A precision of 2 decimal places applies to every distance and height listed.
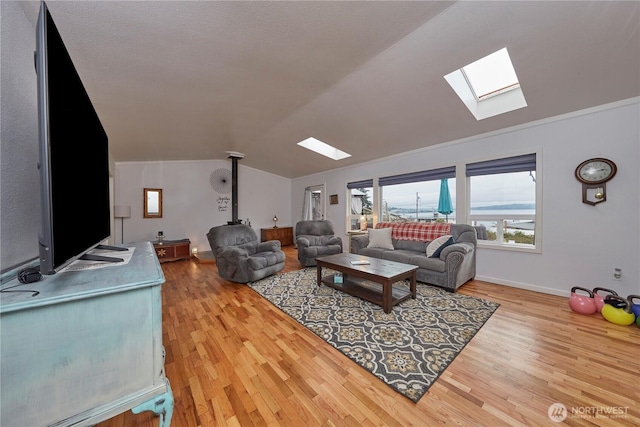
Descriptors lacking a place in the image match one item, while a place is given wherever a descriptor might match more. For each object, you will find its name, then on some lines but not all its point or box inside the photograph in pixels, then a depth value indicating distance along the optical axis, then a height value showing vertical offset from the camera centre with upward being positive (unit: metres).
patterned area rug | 1.57 -1.08
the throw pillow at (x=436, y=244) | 3.20 -0.48
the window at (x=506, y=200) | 3.05 +0.15
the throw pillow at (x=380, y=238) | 3.93 -0.50
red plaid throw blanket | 3.54 -0.33
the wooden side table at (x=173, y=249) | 4.77 -0.86
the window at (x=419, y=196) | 3.90 +0.28
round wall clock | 2.47 +0.38
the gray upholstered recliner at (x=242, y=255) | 3.26 -0.70
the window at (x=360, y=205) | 5.18 +0.12
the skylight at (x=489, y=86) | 2.55 +1.50
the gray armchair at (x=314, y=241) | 4.11 -0.60
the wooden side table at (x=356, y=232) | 4.97 -0.50
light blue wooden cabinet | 0.68 -0.48
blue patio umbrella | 3.91 +0.17
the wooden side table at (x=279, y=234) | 6.49 -0.72
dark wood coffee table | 2.35 -0.74
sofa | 2.92 -0.60
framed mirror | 5.24 +0.16
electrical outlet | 2.43 -0.68
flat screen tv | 0.73 +0.22
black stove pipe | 5.22 +0.65
